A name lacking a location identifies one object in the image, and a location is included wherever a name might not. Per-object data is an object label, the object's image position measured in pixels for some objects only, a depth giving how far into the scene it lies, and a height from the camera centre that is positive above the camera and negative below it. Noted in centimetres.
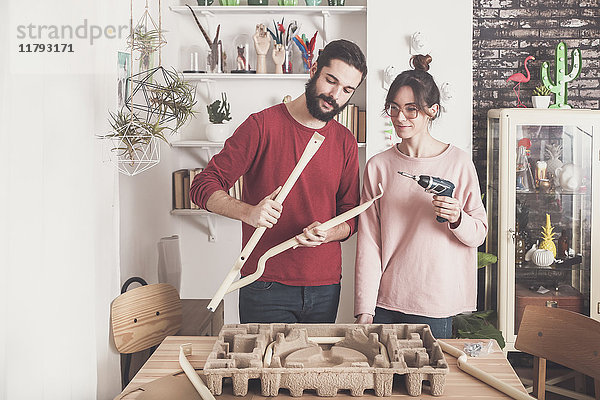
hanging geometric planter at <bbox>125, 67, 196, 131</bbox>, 259 +39
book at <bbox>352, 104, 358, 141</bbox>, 391 +45
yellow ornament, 387 -30
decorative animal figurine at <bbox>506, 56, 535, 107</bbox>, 393 +71
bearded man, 218 +3
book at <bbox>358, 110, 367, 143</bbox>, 393 +41
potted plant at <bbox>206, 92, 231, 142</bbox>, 388 +43
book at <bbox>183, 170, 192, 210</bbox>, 394 -1
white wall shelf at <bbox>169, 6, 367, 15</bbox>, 385 +114
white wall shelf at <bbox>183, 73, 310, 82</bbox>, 383 +71
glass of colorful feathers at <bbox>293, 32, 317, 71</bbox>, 389 +90
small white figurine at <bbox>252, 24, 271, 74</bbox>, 389 +92
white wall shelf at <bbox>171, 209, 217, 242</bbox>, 392 -18
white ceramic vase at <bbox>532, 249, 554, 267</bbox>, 382 -43
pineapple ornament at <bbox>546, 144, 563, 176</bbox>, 382 +20
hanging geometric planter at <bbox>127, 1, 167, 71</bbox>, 267 +66
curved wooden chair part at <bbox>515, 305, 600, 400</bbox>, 185 -48
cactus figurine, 389 +72
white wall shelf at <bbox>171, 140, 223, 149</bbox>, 386 +28
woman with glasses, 203 -15
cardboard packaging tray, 151 -44
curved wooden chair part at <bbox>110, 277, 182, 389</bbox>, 240 -53
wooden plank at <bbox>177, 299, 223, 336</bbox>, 294 -66
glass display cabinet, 378 -14
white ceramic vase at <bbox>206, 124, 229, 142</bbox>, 387 +36
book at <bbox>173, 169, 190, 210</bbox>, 392 +1
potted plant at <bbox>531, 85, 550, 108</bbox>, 389 +59
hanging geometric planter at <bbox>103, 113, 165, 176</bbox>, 230 +21
